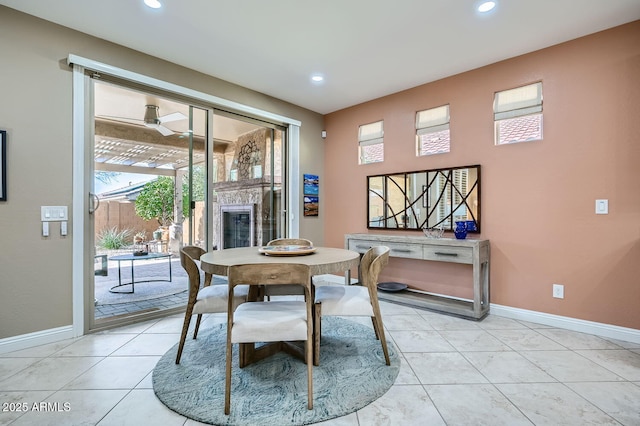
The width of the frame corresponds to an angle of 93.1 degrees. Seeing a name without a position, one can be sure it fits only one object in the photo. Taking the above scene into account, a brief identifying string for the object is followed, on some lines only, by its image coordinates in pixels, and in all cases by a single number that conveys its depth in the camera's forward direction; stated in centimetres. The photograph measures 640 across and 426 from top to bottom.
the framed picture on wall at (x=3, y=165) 233
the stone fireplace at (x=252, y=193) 421
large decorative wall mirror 343
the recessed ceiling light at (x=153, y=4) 228
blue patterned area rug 161
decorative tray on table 226
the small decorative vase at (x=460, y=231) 328
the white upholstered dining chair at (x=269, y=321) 165
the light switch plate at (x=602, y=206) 264
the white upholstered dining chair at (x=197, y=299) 213
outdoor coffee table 366
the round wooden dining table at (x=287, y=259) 191
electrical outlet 287
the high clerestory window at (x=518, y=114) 302
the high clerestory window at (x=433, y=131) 365
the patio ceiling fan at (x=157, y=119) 340
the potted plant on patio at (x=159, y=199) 354
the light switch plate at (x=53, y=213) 251
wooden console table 303
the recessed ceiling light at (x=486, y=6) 229
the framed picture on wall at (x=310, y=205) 470
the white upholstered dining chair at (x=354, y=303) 209
